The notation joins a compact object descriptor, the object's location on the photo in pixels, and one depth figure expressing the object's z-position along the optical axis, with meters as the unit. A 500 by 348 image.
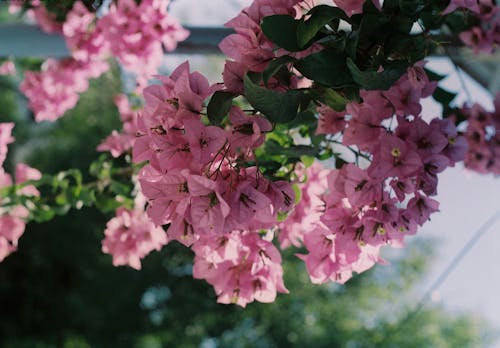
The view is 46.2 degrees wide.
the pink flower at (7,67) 1.60
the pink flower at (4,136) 1.00
